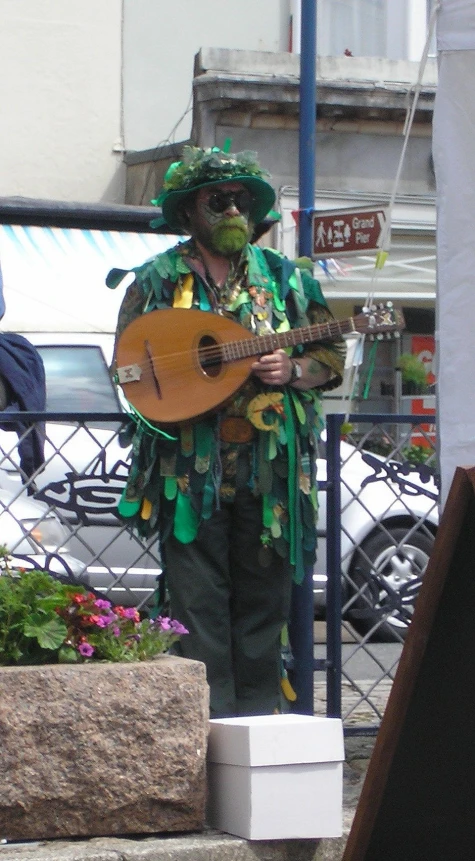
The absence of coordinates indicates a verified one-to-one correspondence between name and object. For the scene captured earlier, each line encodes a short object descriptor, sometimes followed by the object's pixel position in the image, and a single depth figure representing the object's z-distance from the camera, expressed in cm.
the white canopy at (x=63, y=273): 1782
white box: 630
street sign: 943
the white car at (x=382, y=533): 880
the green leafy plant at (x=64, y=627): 651
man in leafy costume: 767
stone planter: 619
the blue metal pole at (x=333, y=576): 854
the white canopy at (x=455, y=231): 602
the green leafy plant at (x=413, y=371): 2219
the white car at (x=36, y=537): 827
